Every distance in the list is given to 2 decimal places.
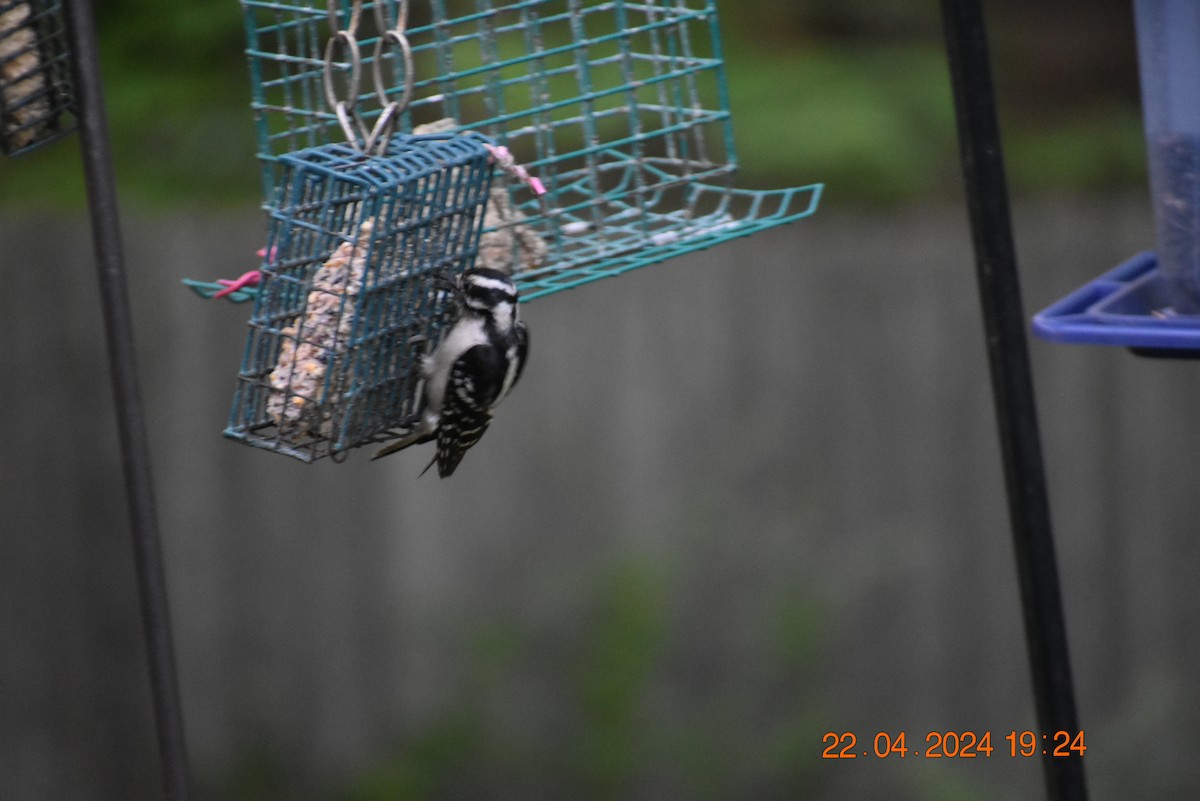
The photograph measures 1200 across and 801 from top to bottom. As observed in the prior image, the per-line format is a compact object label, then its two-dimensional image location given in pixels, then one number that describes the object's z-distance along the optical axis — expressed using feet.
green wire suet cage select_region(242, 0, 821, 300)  23.70
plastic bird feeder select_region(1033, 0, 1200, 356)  20.68
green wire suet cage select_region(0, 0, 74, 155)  23.93
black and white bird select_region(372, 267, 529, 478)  21.88
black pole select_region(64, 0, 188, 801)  16.56
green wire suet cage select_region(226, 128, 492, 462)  19.89
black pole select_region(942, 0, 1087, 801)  17.03
